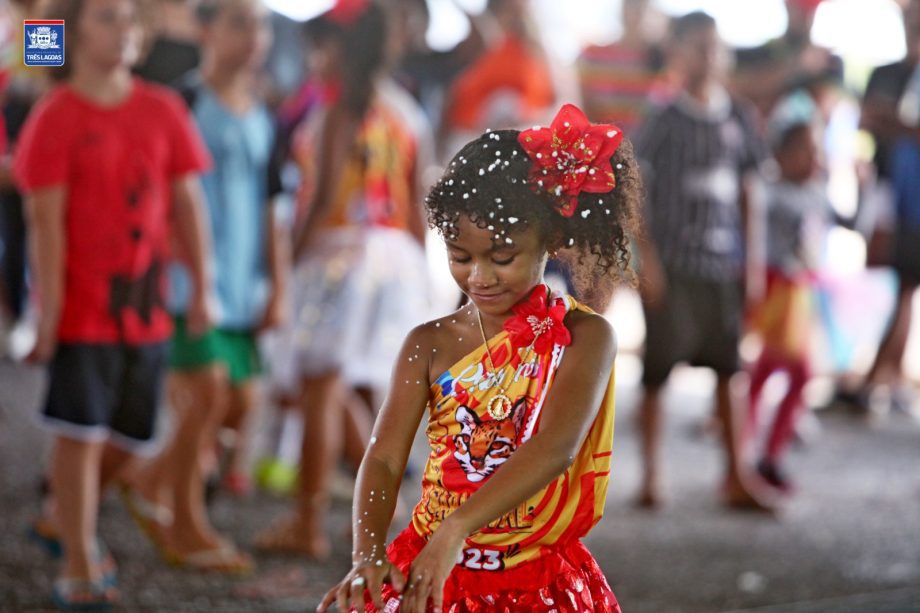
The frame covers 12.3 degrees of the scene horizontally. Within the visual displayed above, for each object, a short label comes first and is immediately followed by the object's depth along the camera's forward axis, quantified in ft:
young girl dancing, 21.47
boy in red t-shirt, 25.31
